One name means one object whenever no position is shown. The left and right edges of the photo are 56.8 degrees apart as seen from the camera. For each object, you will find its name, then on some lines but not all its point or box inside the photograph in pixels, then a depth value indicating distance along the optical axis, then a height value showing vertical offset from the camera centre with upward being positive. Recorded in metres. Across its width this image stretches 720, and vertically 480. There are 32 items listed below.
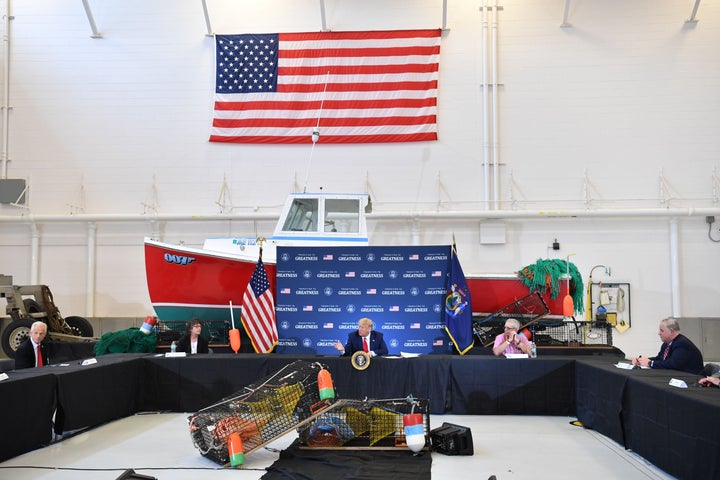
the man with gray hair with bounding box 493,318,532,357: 8.56 -0.89
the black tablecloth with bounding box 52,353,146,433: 6.66 -1.29
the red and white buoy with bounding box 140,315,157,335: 10.69 -0.84
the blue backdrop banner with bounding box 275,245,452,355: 10.90 -0.33
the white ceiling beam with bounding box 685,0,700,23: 15.03 +5.93
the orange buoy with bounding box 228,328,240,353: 10.45 -1.04
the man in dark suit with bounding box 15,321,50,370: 8.57 -0.99
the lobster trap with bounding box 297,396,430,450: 6.15 -1.42
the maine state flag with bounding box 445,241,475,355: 10.41 -0.57
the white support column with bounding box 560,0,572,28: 15.24 +6.01
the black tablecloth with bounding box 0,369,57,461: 5.78 -1.25
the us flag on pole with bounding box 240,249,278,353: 10.53 -0.55
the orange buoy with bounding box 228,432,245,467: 5.49 -1.47
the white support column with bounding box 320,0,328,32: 15.48 +6.07
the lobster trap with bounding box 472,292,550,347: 11.41 -0.72
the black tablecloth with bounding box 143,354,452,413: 7.95 -1.25
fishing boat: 11.61 -0.03
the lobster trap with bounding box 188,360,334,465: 5.77 -1.26
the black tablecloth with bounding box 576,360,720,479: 4.50 -1.16
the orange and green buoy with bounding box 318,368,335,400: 6.11 -1.03
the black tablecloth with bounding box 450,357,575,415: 7.84 -1.31
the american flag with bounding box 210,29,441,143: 15.61 +4.45
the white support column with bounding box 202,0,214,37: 15.73 +6.05
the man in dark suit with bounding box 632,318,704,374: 7.09 -0.86
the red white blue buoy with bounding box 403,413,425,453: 5.80 -1.38
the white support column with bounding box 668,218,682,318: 14.62 +0.06
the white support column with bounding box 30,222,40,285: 16.00 +0.46
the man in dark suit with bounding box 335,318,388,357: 8.70 -0.89
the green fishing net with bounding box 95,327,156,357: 10.61 -1.11
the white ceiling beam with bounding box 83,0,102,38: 15.83 +6.12
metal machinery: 12.47 -0.83
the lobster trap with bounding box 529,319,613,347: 11.08 -1.07
